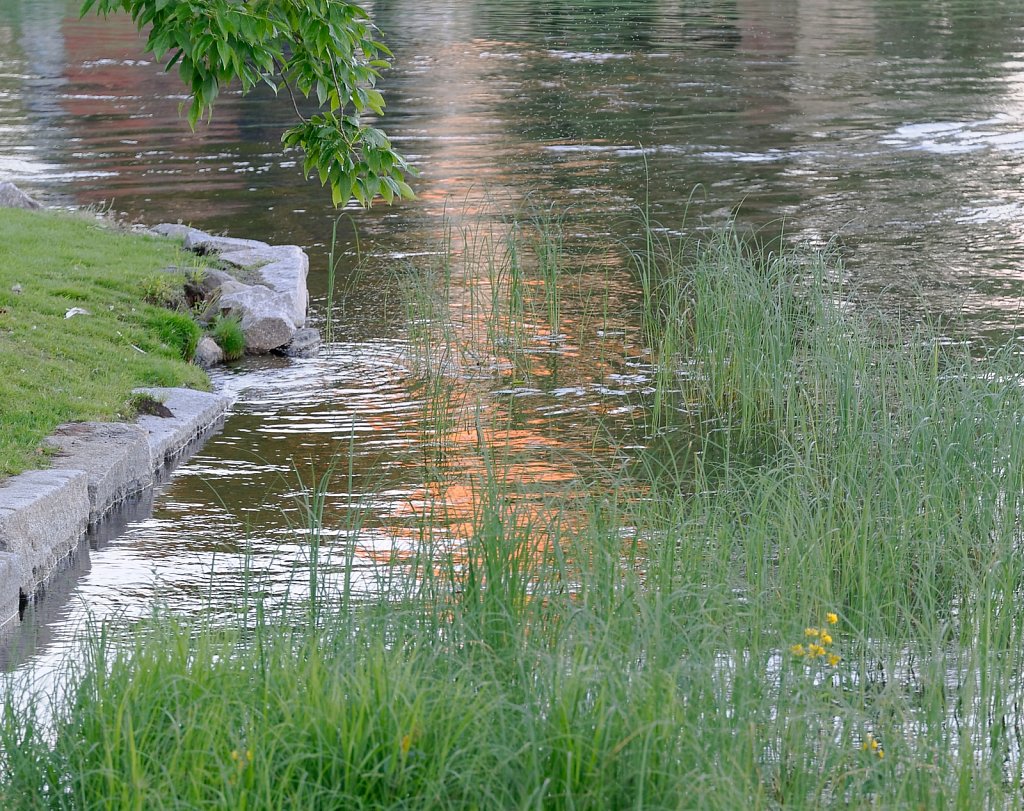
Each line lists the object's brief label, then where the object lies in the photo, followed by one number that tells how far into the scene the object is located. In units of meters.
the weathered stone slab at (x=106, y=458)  14.89
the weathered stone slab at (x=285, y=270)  22.83
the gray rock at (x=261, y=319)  21.67
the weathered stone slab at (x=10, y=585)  12.35
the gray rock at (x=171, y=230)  26.62
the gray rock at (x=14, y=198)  28.21
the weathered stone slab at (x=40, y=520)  12.87
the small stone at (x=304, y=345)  21.75
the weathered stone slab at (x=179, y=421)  16.73
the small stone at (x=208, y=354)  20.89
